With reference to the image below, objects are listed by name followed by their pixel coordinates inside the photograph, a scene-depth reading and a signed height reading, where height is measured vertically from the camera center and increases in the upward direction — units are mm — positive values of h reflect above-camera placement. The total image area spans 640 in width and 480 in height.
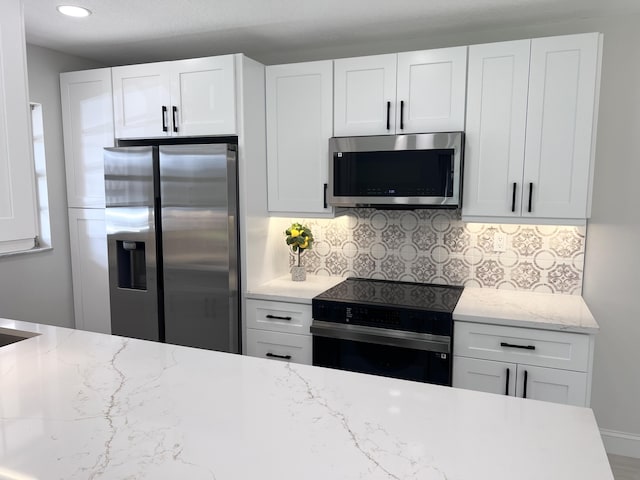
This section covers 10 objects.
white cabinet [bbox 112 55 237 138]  2902 +552
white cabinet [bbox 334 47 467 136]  2686 +553
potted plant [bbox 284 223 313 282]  3149 -336
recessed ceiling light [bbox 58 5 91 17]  2449 +903
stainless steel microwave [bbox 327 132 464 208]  2666 +101
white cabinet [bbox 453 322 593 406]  2338 -863
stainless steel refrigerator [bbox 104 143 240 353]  2891 -322
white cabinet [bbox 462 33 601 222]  2479 +332
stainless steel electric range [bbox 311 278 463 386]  2521 -787
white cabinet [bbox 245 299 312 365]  2861 -871
